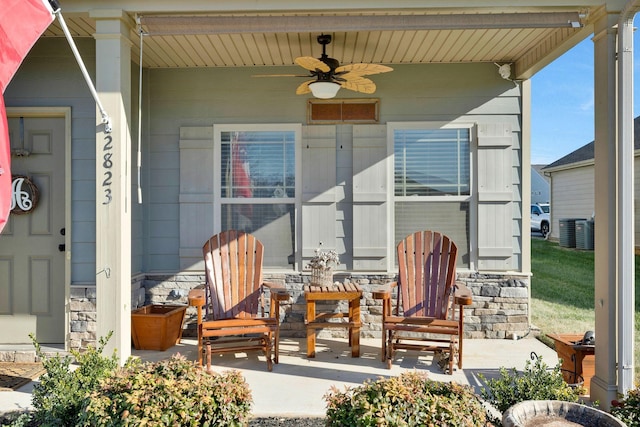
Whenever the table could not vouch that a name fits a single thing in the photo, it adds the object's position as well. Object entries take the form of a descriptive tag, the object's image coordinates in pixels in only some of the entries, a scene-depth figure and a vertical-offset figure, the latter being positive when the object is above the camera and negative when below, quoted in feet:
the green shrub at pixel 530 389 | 7.77 -2.66
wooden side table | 13.35 -2.53
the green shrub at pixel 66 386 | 7.74 -2.68
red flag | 7.97 +2.95
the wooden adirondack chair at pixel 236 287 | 12.85 -1.77
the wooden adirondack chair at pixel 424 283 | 13.00 -1.70
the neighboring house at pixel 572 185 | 44.19 +3.44
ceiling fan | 12.43 +3.81
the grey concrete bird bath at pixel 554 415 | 6.79 -2.73
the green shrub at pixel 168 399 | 6.52 -2.42
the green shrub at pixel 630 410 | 7.23 -2.82
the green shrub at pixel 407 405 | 6.20 -2.38
